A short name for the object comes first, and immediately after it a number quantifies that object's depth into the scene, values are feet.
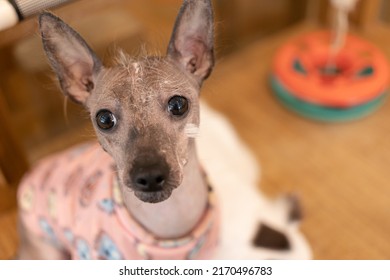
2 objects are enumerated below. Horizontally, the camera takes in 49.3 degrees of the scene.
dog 2.42
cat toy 5.32
